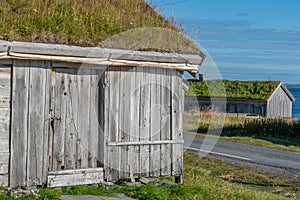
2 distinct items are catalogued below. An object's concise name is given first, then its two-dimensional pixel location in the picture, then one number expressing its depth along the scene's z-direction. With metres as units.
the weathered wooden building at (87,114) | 8.00
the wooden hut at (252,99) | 38.53
